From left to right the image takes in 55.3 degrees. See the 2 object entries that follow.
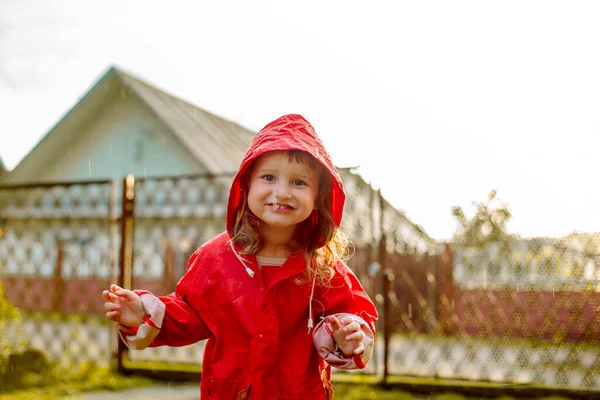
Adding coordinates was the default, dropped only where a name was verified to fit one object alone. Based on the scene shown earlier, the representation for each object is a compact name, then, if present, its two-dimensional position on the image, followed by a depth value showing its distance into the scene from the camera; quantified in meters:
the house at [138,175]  5.39
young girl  1.77
